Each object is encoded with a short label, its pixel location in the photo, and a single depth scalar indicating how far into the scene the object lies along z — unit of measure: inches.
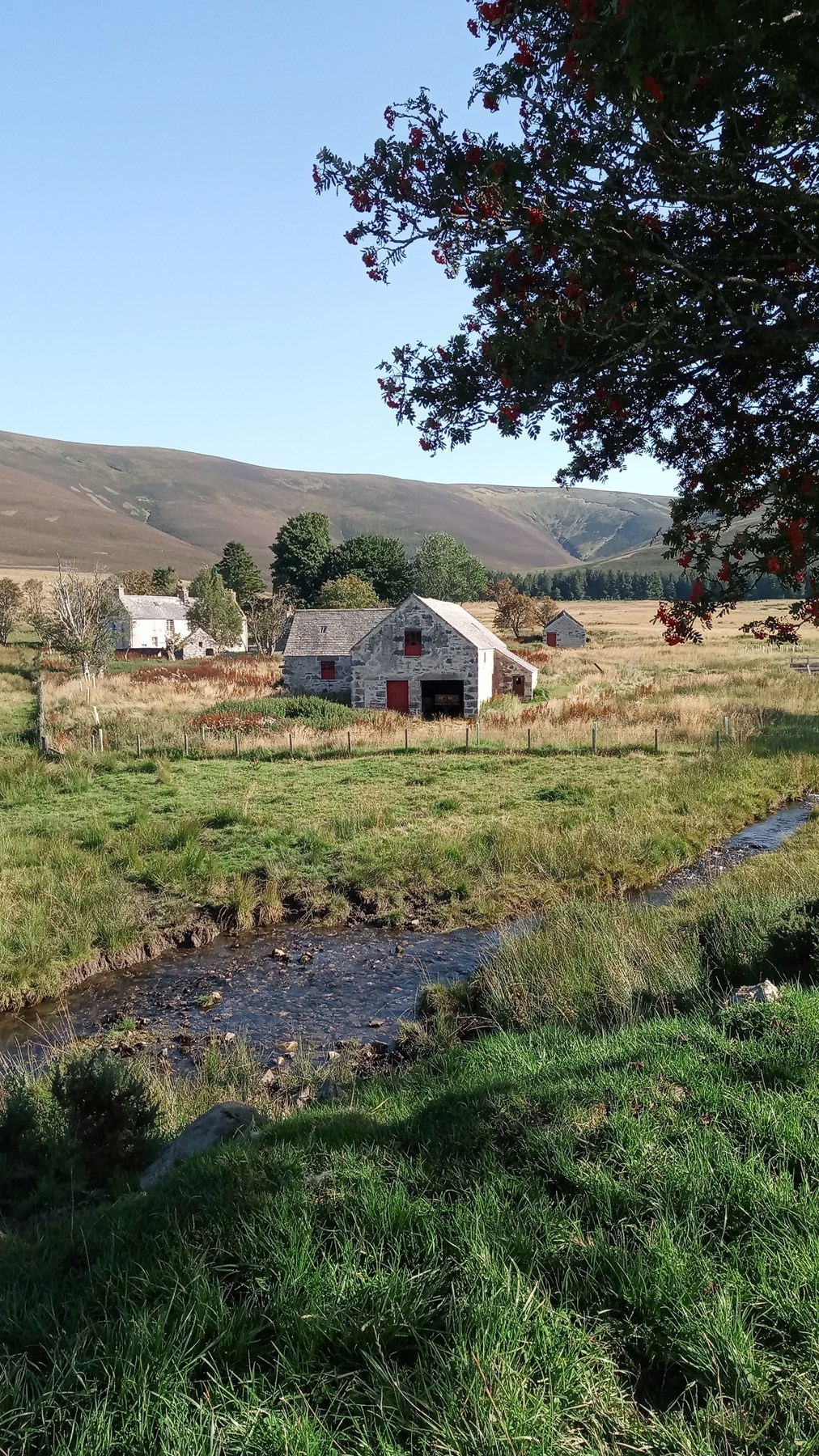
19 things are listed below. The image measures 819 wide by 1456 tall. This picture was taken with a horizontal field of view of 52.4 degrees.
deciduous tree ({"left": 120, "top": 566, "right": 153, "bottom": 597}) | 4385.3
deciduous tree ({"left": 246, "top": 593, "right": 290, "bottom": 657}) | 3262.8
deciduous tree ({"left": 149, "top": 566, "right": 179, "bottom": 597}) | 4552.2
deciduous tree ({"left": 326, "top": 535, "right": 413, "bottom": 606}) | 3435.0
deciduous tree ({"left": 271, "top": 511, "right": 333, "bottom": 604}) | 3629.4
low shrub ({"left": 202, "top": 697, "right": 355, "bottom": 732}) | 1392.7
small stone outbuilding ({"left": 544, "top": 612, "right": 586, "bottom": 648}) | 3152.1
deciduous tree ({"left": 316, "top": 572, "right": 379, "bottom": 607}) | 2952.8
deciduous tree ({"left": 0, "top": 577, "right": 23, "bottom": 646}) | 3171.8
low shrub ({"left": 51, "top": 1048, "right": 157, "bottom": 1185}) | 266.4
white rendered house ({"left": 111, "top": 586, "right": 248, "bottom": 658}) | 3329.2
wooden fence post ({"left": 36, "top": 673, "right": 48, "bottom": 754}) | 1051.9
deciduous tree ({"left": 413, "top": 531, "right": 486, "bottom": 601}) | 4018.2
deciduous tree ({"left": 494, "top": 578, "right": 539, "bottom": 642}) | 3388.3
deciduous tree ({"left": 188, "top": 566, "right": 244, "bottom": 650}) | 3230.8
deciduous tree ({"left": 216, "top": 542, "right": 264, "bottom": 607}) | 4069.9
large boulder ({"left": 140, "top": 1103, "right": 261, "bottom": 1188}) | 241.6
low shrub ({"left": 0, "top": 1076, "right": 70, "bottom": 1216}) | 261.1
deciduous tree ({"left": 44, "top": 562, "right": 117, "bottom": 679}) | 1929.1
